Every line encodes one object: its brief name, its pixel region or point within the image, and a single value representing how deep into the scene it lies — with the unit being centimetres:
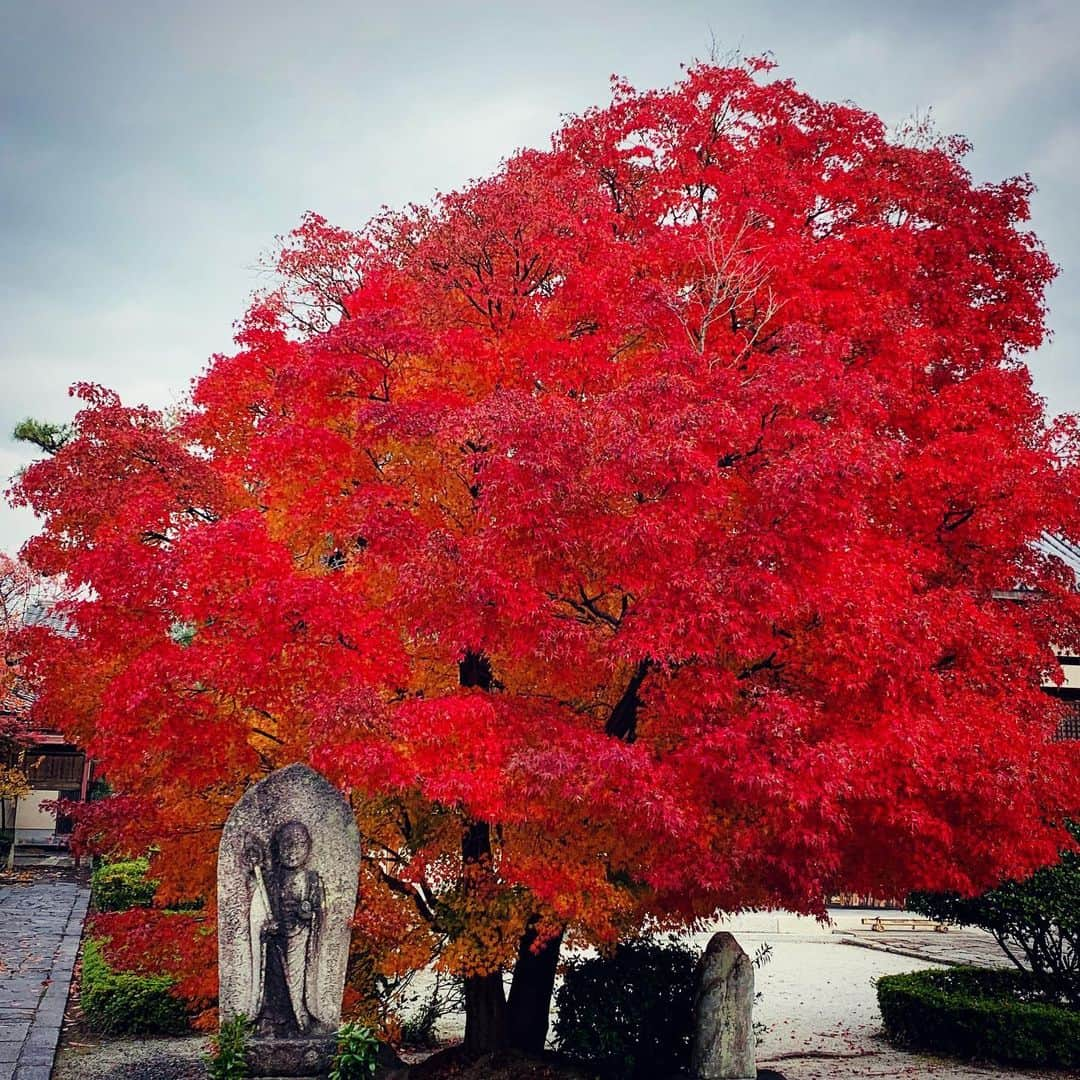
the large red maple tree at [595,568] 862
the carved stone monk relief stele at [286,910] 912
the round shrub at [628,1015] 1164
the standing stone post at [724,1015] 1108
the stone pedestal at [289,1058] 888
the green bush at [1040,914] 1459
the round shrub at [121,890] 2241
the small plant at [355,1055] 860
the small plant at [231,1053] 869
